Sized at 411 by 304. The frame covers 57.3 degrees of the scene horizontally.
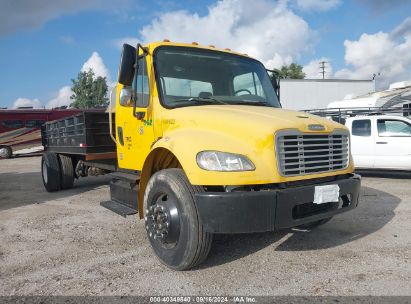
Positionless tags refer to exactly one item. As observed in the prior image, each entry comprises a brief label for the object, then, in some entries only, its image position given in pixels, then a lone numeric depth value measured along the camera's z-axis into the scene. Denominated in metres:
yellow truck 3.35
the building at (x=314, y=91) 29.64
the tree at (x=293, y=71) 64.79
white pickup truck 9.75
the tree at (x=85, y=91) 62.60
